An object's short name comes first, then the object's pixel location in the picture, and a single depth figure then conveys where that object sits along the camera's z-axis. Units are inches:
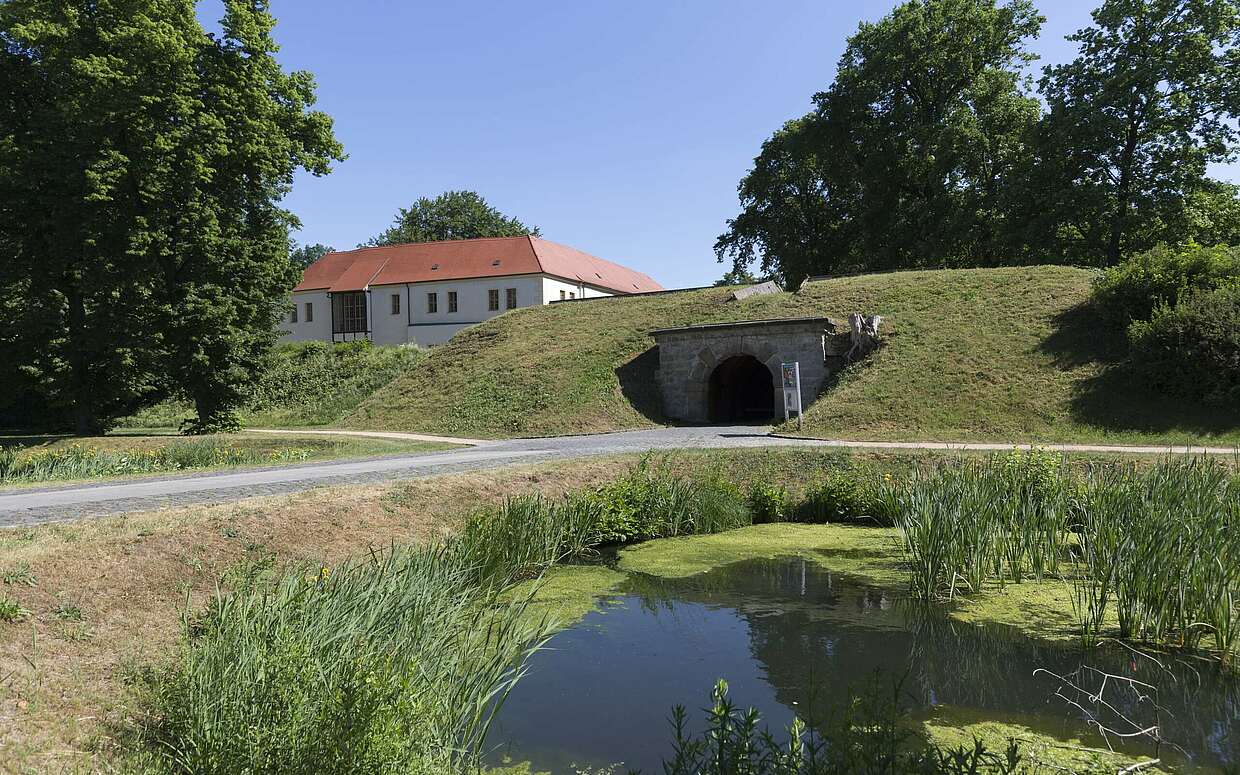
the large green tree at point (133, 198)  739.4
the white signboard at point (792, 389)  676.1
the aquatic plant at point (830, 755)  132.5
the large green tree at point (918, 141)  1274.6
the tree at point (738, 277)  2081.7
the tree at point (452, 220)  2511.1
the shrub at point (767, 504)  453.7
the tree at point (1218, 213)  1070.4
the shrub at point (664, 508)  392.5
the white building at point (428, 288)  1796.3
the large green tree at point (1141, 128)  1073.5
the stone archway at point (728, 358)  804.0
